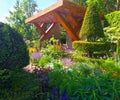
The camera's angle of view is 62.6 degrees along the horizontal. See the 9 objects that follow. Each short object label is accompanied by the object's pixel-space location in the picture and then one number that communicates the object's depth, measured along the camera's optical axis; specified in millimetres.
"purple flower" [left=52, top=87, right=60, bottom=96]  1784
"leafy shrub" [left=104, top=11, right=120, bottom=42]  4767
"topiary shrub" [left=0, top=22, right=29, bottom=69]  1899
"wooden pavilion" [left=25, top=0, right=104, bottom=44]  5294
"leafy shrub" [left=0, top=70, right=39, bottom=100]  1751
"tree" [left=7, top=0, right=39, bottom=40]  10463
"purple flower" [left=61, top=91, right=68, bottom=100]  1683
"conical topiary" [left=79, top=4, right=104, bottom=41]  4301
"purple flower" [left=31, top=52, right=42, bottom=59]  3581
